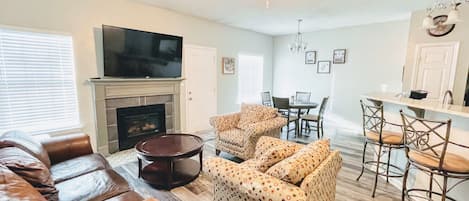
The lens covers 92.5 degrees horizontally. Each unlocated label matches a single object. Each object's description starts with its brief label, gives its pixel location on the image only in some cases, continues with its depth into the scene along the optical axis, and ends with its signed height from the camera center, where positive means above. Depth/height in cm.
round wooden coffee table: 263 -96
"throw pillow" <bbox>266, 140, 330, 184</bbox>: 154 -63
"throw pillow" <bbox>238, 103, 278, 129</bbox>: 368 -62
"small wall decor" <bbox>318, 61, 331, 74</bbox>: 638 +32
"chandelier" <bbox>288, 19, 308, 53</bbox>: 673 +112
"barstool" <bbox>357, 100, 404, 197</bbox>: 252 -67
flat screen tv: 364 +38
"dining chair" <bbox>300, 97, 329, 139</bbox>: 491 -89
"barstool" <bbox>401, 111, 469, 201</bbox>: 180 -68
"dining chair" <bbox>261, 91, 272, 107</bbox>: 622 -61
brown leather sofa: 126 -81
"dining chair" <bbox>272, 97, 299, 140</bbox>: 486 -62
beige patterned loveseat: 148 -75
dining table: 497 -63
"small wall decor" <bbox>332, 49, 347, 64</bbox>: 606 +61
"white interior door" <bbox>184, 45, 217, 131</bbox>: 512 -22
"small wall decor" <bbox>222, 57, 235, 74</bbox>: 593 +31
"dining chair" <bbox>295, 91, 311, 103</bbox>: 584 -51
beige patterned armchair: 323 -79
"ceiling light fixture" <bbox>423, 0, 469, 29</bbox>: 243 +69
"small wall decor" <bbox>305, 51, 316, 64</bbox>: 665 +62
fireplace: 403 -91
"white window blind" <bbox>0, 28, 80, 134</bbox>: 297 -13
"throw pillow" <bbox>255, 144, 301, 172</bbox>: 182 -66
